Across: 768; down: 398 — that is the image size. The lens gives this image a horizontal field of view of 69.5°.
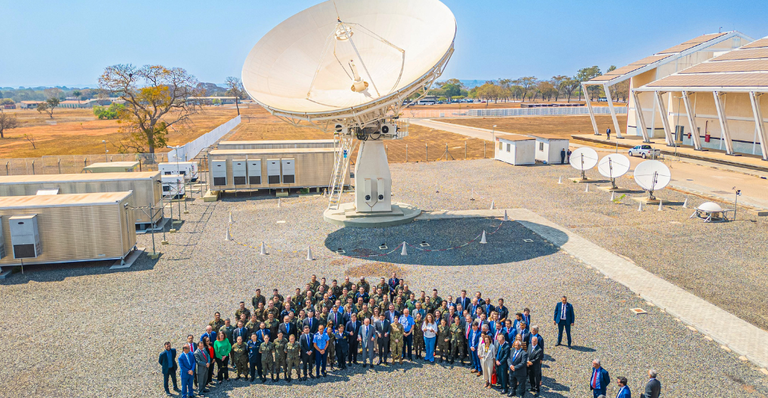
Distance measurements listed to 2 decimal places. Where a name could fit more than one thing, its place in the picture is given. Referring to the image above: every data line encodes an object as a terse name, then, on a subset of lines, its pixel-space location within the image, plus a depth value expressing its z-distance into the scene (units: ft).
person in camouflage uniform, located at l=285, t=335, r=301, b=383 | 42.63
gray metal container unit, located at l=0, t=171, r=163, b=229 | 85.66
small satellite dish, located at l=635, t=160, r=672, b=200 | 104.94
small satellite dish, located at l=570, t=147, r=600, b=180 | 127.95
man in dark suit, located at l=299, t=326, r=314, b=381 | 43.16
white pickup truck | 169.53
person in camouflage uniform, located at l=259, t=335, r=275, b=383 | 42.57
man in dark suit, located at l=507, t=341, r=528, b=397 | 39.88
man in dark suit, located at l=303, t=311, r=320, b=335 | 45.91
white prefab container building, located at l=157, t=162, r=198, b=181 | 130.52
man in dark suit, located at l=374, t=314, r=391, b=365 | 45.65
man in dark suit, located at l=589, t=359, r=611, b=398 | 37.93
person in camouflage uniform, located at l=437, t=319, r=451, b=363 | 45.32
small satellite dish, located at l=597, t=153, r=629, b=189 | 116.16
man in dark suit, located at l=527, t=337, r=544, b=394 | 40.31
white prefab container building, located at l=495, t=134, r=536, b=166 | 155.02
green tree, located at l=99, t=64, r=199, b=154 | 175.63
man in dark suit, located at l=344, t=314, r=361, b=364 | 45.43
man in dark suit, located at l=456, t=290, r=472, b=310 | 50.49
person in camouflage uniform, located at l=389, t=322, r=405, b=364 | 45.14
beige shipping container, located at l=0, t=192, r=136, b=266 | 68.18
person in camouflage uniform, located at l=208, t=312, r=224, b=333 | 45.27
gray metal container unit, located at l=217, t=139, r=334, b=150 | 137.59
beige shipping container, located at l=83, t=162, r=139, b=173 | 114.93
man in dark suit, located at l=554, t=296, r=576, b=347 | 47.39
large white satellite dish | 85.30
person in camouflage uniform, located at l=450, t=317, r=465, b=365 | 45.09
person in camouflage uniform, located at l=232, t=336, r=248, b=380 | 42.50
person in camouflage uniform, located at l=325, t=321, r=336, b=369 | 44.37
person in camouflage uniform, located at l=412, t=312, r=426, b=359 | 46.34
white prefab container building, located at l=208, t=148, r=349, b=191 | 116.26
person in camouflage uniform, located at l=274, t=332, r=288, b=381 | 42.65
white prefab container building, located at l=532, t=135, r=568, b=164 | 156.66
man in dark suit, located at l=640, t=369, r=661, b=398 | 36.27
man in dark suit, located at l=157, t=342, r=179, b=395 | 40.77
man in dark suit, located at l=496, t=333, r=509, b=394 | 40.96
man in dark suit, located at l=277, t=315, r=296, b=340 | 45.39
